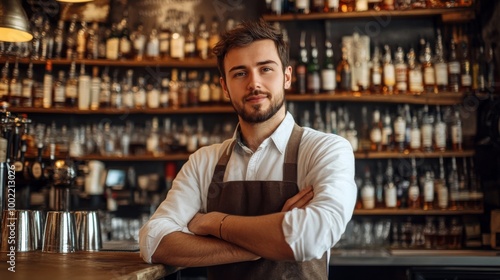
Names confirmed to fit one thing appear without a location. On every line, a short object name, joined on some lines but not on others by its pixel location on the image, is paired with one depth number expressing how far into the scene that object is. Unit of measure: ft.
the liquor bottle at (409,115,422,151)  12.69
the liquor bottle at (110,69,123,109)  13.52
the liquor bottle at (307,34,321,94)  12.91
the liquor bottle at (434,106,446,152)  12.64
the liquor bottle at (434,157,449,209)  12.42
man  5.07
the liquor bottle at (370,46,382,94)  12.92
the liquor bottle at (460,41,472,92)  12.64
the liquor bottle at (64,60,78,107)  13.51
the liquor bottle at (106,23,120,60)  13.56
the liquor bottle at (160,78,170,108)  13.53
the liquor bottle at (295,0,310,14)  12.99
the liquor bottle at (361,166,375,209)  12.57
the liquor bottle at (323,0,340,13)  13.01
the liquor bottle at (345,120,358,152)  12.78
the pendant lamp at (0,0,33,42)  8.34
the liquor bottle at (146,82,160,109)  13.44
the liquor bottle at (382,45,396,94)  12.90
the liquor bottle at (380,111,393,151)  12.90
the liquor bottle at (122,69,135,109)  13.50
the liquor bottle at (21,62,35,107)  13.58
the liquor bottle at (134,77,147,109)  13.45
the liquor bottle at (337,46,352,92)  12.87
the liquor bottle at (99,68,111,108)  13.55
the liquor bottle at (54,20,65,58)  13.82
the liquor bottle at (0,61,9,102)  13.58
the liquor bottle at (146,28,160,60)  13.60
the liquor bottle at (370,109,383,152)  12.86
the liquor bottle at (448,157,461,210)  12.39
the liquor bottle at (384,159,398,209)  12.57
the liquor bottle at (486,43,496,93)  12.32
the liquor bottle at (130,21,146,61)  13.69
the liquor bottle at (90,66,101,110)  13.51
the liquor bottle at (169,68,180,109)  13.52
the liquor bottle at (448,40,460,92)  12.70
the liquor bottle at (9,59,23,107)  13.57
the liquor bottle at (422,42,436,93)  12.82
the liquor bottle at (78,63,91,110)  13.44
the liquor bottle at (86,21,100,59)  13.65
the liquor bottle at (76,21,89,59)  13.66
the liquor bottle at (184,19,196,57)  13.58
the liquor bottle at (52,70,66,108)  13.50
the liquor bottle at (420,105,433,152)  12.69
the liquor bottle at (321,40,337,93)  12.84
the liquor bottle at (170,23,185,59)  13.48
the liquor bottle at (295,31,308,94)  12.93
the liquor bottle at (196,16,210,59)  13.48
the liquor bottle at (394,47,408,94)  12.85
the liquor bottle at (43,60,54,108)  13.51
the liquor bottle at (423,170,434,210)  12.48
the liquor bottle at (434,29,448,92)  12.73
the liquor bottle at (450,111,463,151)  12.62
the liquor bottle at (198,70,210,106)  13.37
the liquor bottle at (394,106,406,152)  12.80
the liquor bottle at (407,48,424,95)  12.79
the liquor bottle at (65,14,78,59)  13.69
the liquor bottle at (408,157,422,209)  12.58
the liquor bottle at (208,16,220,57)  13.53
